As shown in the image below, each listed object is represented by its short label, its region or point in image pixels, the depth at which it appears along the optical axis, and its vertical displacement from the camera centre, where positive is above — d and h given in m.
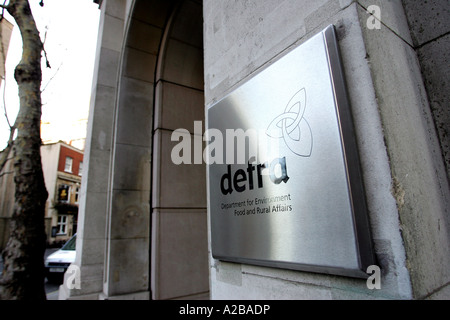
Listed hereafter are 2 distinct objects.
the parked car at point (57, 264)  8.06 -1.11
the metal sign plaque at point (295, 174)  1.00 +0.21
